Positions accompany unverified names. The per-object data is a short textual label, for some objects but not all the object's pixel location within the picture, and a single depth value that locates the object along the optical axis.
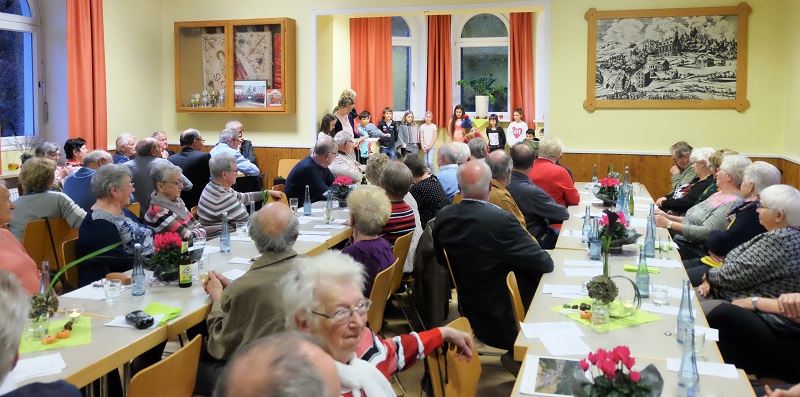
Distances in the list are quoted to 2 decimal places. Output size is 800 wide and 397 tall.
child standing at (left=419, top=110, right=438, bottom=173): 13.57
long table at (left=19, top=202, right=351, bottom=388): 2.63
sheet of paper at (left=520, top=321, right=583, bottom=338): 2.92
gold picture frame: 9.46
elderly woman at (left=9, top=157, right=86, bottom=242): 5.26
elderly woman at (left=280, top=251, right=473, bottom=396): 2.13
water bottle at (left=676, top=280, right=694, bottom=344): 2.77
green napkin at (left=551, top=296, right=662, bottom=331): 3.04
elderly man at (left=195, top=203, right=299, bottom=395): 2.95
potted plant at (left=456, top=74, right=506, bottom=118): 13.74
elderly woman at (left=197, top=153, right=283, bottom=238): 5.54
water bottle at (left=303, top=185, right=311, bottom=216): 6.05
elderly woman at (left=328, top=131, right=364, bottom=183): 7.74
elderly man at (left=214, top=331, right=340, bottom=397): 1.15
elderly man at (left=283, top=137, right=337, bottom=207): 6.98
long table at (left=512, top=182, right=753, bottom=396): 2.42
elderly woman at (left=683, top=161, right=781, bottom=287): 4.49
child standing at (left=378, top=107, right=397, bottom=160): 12.88
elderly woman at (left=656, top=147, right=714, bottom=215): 6.67
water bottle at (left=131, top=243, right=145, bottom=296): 3.54
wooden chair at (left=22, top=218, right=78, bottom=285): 5.19
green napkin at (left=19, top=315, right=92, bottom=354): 2.76
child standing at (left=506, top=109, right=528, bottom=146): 13.25
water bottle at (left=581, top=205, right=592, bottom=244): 5.00
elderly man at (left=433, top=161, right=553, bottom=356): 3.98
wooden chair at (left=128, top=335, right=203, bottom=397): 2.35
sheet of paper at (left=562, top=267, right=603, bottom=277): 3.94
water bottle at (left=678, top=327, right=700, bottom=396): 2.31
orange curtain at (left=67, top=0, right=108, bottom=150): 9.12
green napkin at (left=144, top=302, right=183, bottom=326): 3.19
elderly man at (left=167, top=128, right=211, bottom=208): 7.96
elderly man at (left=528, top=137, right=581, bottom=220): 6.55
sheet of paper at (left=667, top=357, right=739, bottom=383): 2.49
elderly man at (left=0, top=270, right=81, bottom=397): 1.85
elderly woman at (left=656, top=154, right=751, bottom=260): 5.26
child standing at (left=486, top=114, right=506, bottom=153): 12.77
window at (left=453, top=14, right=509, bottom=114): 14.16
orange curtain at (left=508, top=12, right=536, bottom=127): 13.68
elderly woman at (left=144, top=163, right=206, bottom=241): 4.78
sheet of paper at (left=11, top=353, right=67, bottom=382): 2.49
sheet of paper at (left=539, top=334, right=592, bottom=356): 2.72
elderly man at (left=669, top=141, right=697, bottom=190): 7.71
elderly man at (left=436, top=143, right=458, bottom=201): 6.67
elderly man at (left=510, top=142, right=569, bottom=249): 5.68
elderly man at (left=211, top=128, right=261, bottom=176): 8.94
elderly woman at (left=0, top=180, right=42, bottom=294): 3.65
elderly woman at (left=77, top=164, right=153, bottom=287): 4.24
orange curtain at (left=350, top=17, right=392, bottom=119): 13.66
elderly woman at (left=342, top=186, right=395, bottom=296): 3.99
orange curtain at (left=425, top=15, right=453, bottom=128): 13.98
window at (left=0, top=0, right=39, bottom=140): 8.86
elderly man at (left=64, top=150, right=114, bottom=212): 6.23
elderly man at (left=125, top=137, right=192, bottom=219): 7.04
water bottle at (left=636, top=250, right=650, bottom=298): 3.49
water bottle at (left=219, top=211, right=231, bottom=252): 4.57
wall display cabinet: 10.73
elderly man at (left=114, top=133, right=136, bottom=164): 8.18
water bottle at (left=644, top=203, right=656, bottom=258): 4.50
